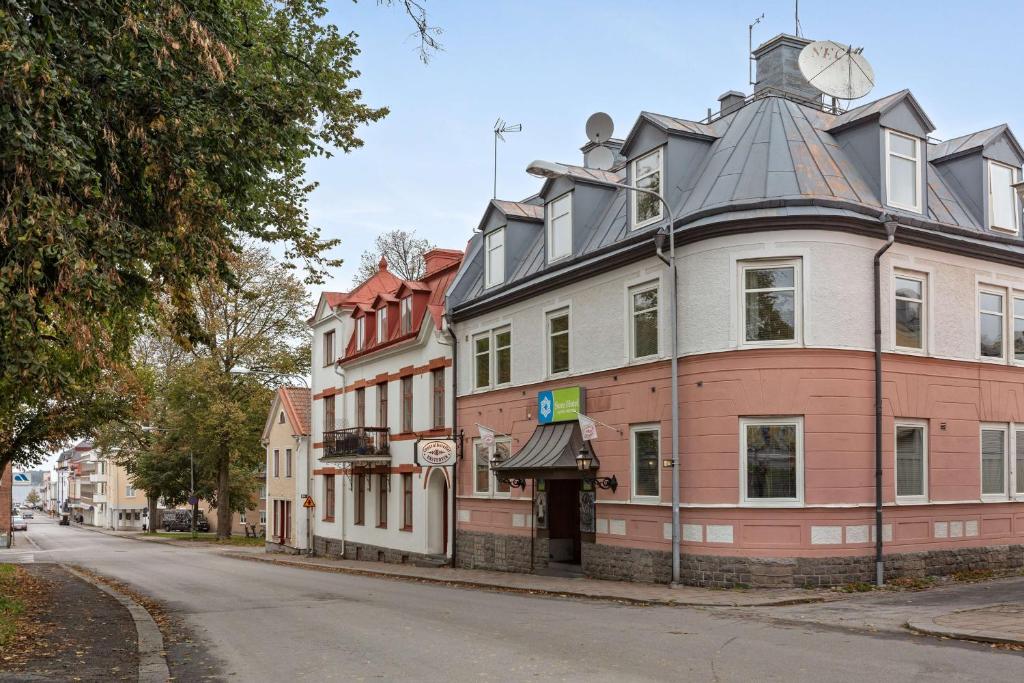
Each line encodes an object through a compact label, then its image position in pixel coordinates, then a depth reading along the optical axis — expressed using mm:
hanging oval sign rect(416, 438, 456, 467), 27125
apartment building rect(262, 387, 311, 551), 42656
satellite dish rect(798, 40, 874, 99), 21391
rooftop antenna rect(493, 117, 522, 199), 31531
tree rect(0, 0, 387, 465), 9086
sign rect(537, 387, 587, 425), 22359
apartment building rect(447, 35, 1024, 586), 18000
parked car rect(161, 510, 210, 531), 87312
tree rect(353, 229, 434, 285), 52219
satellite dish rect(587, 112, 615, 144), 26203
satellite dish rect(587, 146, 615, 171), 26766
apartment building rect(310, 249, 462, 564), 30406
